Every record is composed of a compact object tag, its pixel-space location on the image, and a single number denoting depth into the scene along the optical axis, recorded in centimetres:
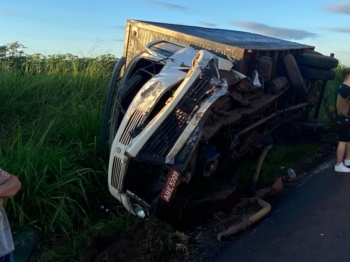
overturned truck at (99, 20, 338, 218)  424
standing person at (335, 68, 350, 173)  616
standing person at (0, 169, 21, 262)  281
